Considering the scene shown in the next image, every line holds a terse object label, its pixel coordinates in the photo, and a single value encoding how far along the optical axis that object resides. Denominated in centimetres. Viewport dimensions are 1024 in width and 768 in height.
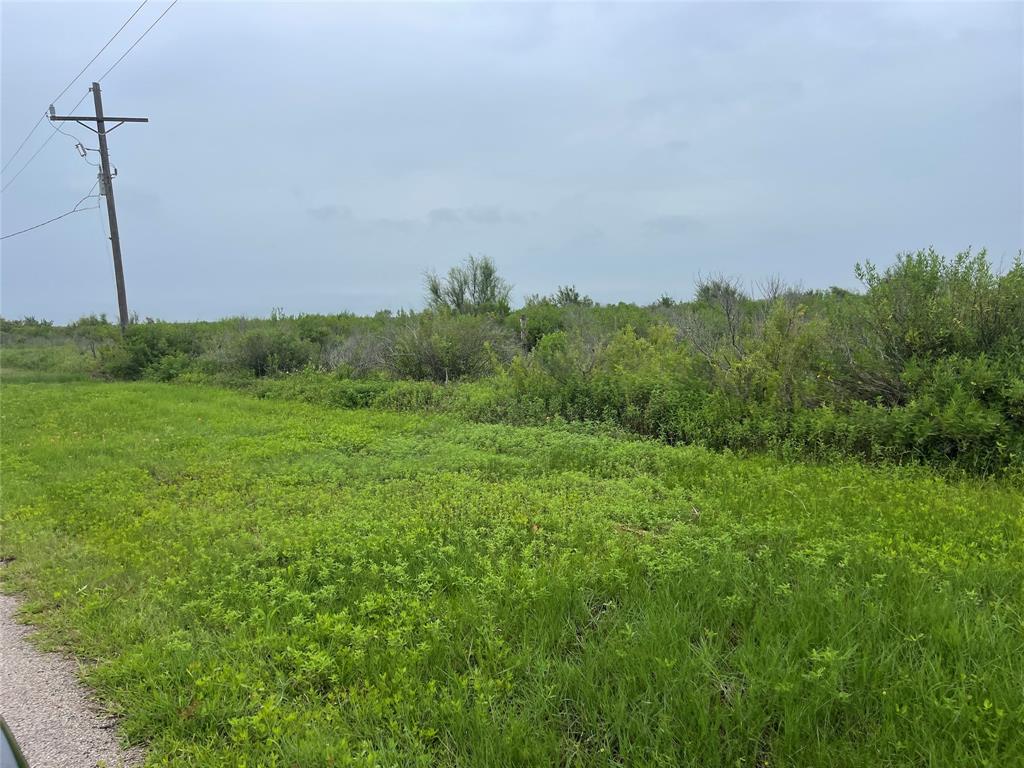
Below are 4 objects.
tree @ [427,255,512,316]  2847
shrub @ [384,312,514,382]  1750
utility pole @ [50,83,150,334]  2356
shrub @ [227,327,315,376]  2123
